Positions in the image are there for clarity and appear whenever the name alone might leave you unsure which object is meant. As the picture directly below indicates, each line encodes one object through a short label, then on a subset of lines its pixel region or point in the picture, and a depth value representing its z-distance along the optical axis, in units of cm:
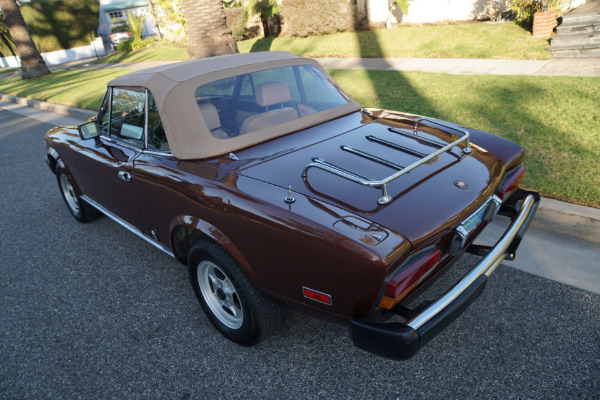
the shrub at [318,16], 1387
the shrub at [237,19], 1719
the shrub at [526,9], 972
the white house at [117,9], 4216
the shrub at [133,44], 2362
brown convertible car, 206
